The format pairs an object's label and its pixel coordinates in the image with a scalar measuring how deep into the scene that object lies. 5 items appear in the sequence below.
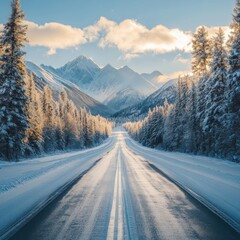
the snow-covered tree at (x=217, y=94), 30.11
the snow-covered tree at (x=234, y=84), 24.61
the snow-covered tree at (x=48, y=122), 50.00
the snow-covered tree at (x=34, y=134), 35.52
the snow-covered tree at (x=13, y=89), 25.64
